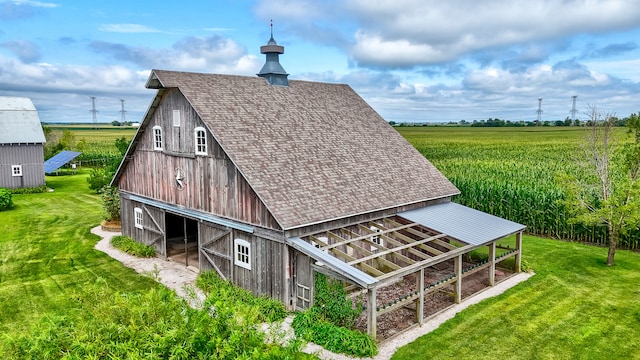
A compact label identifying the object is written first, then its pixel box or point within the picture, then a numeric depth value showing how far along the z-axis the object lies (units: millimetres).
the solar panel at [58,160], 46050
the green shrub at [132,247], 20391
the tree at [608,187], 17641
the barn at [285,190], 14289
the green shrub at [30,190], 37344
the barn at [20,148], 37625
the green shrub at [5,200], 30172
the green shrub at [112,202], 25328
